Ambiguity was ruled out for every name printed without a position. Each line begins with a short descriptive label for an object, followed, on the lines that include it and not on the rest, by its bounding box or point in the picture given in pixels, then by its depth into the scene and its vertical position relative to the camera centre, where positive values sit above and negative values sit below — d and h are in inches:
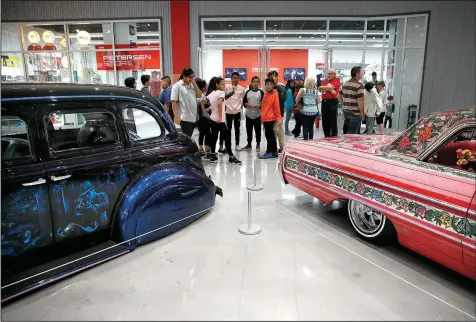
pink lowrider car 92.6 -30.6
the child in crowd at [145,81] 268.0 +4.5
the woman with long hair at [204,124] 249.8 -26.7
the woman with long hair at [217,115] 245.3 -19.7
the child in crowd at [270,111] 250.2 -17.3
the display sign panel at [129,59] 440.5 +34.7
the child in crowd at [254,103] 269.1 -12.3
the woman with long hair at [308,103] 262.4 -12.2
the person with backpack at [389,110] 420.1 -28.9
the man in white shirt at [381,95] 362.3 -8.7
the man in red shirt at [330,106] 257.3 -14.1
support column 416.5 +62.9
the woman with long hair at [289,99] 359.3 -12.5
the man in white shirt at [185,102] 222.8 -9.6
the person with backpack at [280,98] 266.2 -10.1
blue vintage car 95.3 -29.2
